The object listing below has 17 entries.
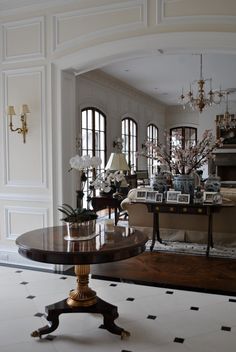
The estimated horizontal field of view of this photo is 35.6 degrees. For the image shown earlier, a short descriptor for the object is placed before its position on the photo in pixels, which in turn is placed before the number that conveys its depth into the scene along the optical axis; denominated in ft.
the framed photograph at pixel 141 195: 18.32
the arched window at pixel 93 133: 27.12
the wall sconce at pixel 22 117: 15.11
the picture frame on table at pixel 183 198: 17.19
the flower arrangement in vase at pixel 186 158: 17.22
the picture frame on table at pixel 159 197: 17.72
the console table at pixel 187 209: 16.70
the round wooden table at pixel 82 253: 8.66
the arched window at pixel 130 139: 34.43
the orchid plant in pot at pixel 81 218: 9.82
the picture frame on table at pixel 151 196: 17.85
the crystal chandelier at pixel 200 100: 24.08
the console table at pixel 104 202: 21.04
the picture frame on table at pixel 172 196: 17.48
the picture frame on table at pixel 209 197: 16.99
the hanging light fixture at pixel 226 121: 32.59
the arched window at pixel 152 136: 41.50
